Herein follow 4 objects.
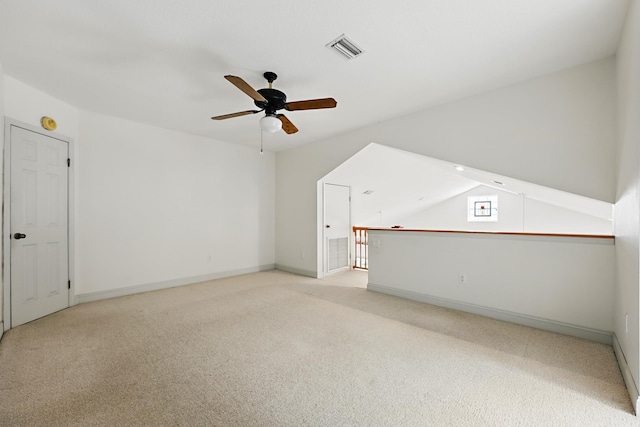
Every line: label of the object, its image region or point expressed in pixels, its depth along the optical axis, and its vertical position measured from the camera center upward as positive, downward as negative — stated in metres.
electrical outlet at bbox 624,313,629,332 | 1.99 -0.80
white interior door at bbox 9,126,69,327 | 2.97 -0.15
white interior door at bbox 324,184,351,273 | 5.41 -0.28
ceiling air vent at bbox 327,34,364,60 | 2.21 +1.37
